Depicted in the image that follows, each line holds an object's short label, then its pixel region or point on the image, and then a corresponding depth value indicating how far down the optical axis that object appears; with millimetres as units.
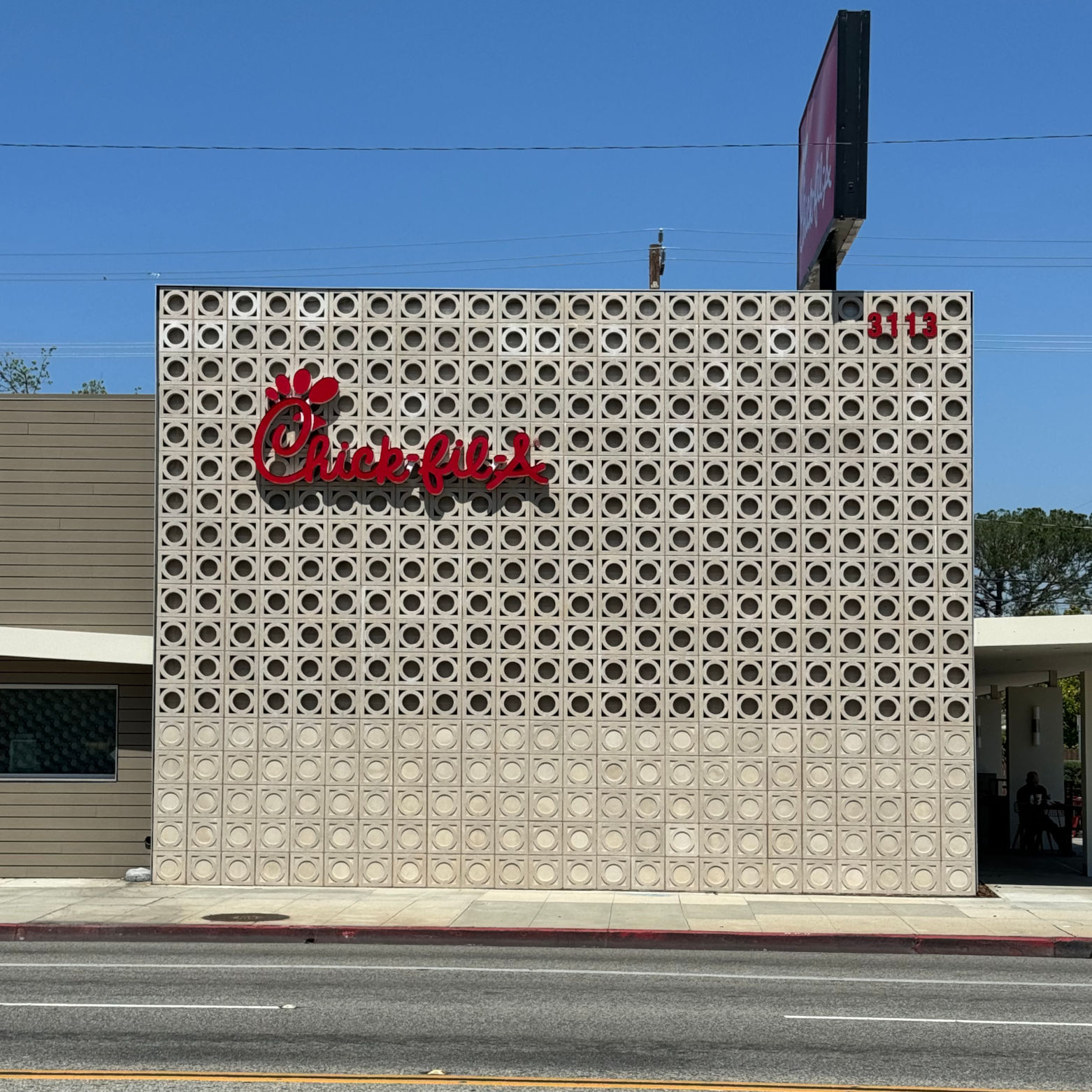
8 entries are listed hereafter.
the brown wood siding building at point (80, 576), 20844
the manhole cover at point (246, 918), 17000
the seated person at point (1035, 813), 26828
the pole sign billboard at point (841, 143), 19531
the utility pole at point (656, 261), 37688
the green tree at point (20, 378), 67062
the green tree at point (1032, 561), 76875
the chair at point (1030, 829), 26891
